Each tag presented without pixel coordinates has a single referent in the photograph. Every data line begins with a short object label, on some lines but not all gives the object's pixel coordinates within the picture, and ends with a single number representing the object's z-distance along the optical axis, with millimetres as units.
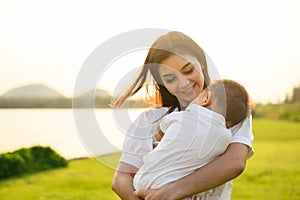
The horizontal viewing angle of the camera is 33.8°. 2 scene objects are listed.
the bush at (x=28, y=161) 3637
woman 1078
